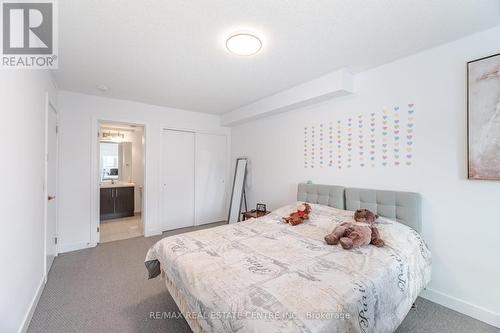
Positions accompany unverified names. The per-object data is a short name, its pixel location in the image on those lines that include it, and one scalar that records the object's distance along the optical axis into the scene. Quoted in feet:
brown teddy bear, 6.17
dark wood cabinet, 17.03
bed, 3.69
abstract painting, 5.90
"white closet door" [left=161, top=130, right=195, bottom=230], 14.15
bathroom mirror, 19.12
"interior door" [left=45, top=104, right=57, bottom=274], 8.68
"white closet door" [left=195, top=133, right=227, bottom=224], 15.56
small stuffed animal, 8.62
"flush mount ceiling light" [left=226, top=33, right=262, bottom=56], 6.31
